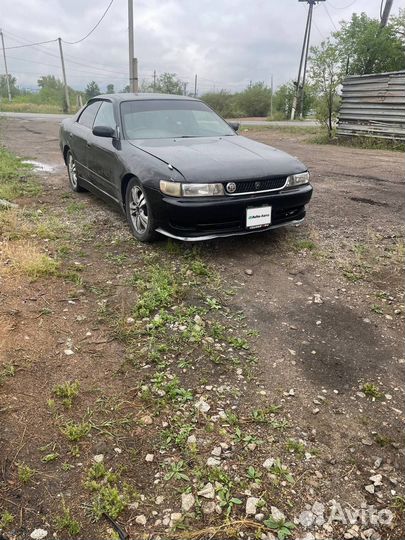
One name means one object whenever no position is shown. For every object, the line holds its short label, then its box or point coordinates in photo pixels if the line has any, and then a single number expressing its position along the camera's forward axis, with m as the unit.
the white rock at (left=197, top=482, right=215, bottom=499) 1.82
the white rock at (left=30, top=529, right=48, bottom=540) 1.65
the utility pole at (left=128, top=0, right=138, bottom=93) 16.31
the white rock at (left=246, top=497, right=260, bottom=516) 1.76
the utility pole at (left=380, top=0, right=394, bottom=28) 16.12
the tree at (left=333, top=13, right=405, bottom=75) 14.48
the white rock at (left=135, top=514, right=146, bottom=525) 1.72
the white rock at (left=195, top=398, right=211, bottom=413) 2.29
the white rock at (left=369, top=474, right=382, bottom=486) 1.90
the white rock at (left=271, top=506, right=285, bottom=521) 1.74
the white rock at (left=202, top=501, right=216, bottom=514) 1.76
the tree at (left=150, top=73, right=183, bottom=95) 37.53
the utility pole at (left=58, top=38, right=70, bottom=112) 35.47
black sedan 3.76
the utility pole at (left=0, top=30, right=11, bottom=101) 47.35
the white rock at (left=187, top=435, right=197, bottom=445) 2.09
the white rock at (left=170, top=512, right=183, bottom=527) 1.72
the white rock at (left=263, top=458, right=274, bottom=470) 1.96
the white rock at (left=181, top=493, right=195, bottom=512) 1.77
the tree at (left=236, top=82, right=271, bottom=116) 39.97
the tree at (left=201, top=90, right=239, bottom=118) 37.91
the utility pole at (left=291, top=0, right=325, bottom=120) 28.56
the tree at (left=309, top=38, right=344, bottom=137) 13.75
